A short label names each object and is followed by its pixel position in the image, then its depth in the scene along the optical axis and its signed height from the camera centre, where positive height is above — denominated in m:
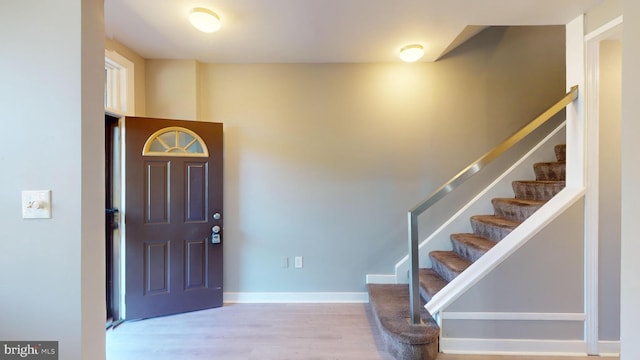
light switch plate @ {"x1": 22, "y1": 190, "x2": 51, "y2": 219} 1.11 -0.11
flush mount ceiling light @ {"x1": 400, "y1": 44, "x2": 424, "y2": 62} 2.41 +1.17
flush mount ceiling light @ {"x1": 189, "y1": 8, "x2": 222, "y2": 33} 1.88 +1.17
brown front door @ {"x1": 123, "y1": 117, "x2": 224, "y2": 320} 2.42 -0.38
